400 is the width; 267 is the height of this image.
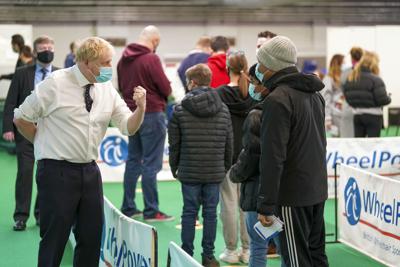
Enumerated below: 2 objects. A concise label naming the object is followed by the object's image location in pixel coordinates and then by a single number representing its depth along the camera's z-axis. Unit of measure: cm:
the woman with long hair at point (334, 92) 917
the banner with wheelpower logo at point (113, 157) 861
